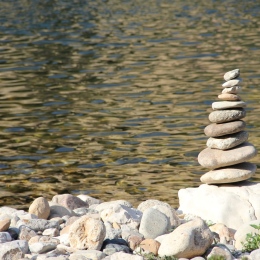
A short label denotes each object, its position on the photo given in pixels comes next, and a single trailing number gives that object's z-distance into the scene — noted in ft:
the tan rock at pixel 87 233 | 47.06
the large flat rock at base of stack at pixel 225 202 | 57.16
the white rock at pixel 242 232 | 48.91
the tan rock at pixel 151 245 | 47.07
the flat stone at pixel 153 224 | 50.08
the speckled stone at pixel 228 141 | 59.52
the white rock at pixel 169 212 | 53.22
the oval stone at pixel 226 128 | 59.26
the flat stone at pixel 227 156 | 58.90
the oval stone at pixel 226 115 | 59.77
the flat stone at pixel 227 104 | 59.73
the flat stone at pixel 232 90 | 60.18
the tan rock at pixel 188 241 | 45.47
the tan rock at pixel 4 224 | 50.55
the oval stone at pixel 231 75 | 60.75
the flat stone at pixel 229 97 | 60.08
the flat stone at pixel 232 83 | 60.18
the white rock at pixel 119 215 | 54.08
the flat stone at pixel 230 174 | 58.75
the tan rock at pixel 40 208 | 57.14
